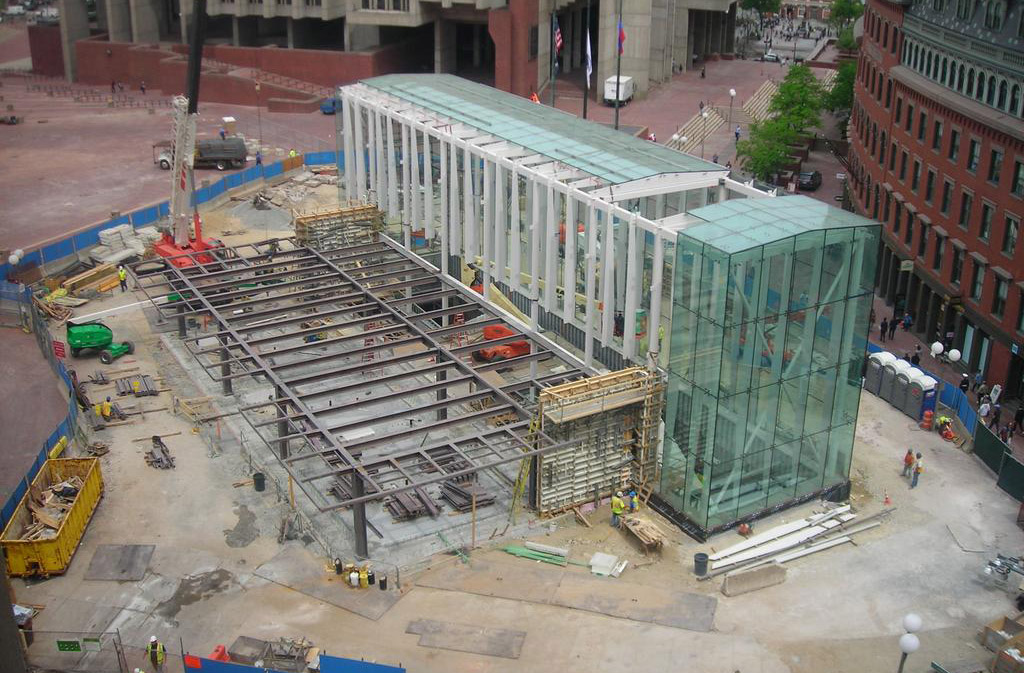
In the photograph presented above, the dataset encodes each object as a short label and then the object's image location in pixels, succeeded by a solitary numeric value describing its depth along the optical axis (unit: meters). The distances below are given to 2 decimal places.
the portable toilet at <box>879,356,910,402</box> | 50.44
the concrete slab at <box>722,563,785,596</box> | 37.84
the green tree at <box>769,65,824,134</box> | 89.44
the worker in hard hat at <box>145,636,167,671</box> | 34.34
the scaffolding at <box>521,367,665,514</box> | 40.84
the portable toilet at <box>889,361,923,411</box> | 49.66
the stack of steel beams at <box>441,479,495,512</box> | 42.31
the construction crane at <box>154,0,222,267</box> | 60.16
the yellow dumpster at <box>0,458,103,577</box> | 38.59
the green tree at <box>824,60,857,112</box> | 97.19
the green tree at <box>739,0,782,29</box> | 148.88
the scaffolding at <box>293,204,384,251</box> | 60.31
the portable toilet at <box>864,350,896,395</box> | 51.31
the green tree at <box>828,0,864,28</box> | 138.00
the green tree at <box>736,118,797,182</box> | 82.06
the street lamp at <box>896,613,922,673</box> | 29.38
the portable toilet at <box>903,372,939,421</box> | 49.03
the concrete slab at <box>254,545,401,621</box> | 37.25
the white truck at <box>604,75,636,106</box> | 104.38
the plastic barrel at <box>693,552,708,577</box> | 38.47
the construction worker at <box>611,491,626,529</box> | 41.22
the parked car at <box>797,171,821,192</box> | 86.25
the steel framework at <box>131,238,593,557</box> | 41.12
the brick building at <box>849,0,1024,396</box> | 53.03
